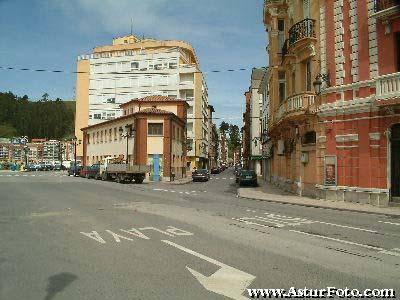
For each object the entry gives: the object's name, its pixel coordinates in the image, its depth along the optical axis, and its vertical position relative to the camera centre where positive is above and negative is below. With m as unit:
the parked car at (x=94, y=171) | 43.26 -0.93
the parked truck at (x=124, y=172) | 36.25 -0.86
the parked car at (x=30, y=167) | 80.23 -0.78
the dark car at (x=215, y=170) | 78.78 -1.64
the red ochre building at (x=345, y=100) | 17.77 +3.06
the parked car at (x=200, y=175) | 44.78 -1.47
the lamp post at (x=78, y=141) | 76.38 +4.22
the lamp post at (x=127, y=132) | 44.09 +3.48
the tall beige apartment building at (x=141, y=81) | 69.38 +14.96
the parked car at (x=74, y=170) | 52.92 -0.95
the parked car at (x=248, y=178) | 35.47 -1.46
